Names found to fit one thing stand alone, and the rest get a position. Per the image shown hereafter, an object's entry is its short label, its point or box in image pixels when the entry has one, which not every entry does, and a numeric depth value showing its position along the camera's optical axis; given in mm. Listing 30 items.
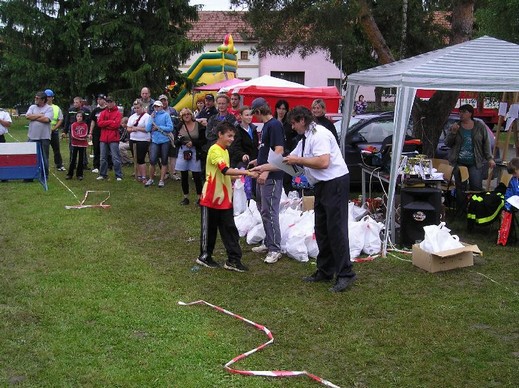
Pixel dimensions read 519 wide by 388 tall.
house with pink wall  45312
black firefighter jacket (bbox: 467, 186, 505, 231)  8547
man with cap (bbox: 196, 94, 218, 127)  11534
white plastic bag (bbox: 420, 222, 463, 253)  6926
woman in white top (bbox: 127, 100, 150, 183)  12844
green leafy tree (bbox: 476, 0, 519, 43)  17984
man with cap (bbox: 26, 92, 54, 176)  13098
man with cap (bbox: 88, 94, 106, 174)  13625
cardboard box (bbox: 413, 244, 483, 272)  6914
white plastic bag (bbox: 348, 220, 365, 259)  7668
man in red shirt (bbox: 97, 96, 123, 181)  12875
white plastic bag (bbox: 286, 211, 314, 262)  7469
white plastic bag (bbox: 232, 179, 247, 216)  9664
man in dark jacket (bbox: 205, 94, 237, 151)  9500
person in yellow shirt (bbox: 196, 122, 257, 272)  6789
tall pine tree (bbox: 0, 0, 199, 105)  26875
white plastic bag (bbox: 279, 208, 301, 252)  7767
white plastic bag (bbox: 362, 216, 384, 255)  7762
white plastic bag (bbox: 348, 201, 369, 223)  8827
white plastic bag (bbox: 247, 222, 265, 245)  8258
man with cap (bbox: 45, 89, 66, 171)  13899
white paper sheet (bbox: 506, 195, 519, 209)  7859
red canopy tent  13398
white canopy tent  7516
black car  11742
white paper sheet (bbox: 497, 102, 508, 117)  11491
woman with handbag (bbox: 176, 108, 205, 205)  10625
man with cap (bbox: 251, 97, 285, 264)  7051
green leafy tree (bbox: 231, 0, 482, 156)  12062
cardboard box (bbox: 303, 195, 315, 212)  8922
